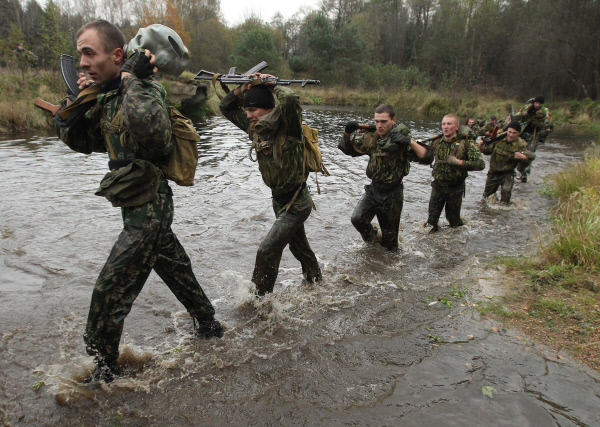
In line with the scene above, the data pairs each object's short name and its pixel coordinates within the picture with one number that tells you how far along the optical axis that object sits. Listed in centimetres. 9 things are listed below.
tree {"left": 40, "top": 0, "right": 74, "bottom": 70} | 2017
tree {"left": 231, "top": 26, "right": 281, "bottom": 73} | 4241
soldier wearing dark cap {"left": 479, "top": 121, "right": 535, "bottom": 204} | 846
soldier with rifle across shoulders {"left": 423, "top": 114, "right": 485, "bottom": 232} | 637
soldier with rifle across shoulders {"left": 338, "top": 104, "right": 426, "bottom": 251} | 531
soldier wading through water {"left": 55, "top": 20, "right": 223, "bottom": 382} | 267
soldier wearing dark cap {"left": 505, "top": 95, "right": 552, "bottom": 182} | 1121
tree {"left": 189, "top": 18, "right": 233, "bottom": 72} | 5059
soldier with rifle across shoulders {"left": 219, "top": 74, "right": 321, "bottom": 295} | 365
